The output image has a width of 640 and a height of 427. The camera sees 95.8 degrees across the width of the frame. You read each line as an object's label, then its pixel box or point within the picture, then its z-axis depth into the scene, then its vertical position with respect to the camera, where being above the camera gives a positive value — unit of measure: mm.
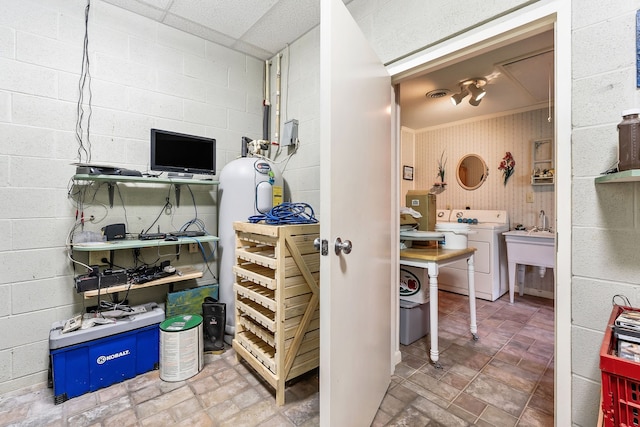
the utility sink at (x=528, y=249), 3199 -390
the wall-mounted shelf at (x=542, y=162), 3561 +673
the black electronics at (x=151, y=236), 2172 -163
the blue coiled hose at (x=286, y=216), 1836 -7
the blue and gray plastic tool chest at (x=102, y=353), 1697 -882
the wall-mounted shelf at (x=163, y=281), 1871 -488
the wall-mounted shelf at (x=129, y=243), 1840 -199
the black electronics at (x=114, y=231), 2041 -120
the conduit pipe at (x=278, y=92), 2773 +1185
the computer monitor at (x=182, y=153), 2211 +494
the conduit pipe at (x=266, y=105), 2855 +1082
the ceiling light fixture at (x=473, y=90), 2992 +1326
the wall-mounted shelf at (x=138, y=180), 1898 +251
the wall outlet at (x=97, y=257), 2074 -307
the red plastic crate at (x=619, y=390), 737 -460
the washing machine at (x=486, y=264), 3516 -613
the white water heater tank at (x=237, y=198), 2359 +137
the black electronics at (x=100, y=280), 1843 -430
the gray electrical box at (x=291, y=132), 2543 +734
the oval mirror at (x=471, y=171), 4223 +658
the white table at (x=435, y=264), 2080 -366
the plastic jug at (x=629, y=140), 971 +258
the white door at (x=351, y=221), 1176 -27
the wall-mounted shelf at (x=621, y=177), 918 +135
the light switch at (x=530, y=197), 3750 +242
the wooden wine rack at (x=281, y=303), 1663 -534
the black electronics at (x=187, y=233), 2326 -151
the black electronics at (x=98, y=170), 1864 +298
